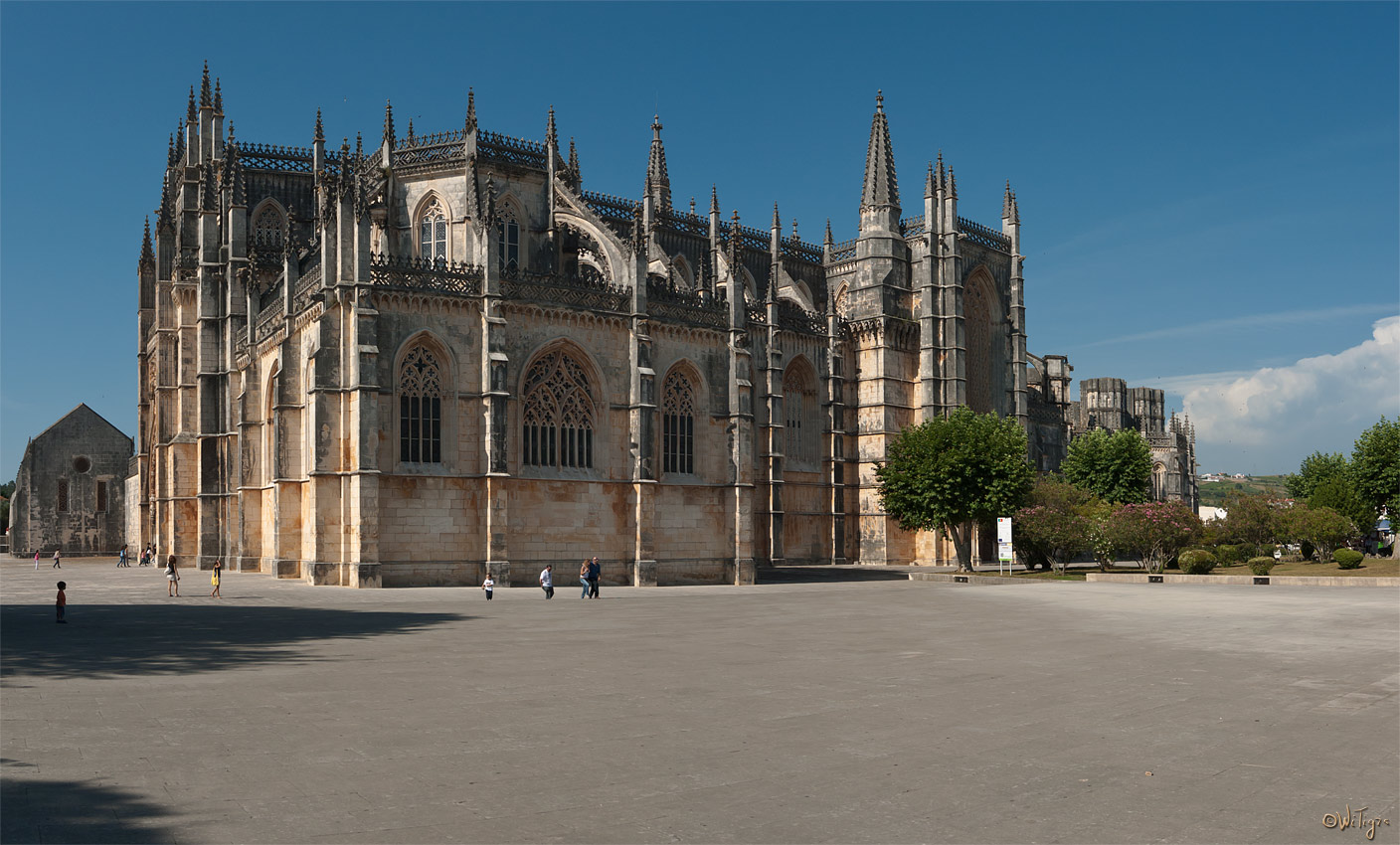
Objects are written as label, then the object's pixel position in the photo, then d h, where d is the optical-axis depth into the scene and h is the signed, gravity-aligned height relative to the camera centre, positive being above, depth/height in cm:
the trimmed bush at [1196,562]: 4419 -336
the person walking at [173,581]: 3237 -252
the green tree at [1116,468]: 6850 +80
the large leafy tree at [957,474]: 4938 +40
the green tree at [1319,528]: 4966 -233
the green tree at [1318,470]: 7394 +52
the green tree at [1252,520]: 5434 -207
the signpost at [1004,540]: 4391 -232
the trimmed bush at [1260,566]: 4204 -341
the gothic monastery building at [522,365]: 3584 +524
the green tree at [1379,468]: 6138 +47
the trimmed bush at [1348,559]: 4378 -328
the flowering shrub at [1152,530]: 4712 -215
